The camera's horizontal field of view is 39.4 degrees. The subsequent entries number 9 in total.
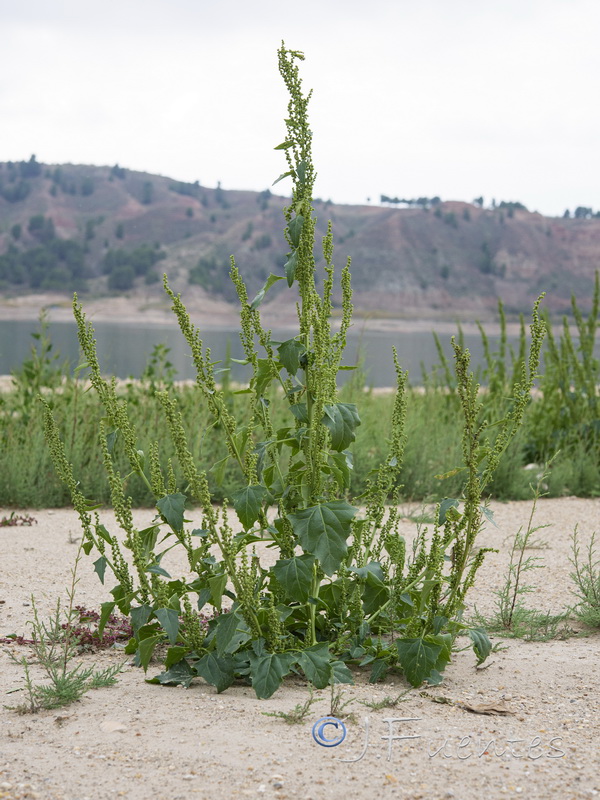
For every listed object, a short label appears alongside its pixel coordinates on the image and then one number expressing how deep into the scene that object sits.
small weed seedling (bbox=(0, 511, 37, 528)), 5.27
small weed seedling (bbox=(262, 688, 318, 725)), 2.26
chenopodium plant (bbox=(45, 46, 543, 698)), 2.47
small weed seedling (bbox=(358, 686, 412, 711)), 2.41
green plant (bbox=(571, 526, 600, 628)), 3.42
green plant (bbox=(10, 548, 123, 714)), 2.45
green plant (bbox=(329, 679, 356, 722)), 2.30
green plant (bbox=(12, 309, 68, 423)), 7.19
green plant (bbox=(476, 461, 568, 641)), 3.34
